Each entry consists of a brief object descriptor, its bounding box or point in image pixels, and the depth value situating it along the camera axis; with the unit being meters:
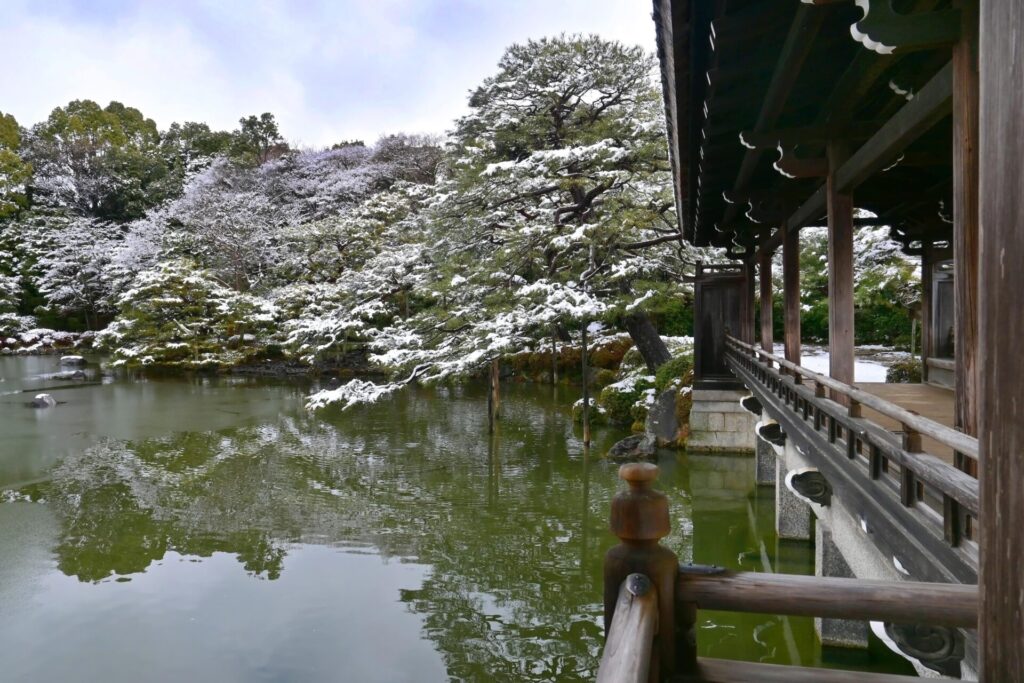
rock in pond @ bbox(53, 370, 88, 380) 19.61
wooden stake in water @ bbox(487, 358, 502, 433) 12.11
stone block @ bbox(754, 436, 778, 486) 8.23
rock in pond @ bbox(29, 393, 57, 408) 14.93
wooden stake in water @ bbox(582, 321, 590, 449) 10.48
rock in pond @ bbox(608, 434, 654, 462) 9.77
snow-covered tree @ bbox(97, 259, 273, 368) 20.78
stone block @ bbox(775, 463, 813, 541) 6.49
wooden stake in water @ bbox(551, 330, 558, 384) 16.59
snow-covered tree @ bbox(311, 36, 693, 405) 10.38
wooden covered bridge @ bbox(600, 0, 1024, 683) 0.97
